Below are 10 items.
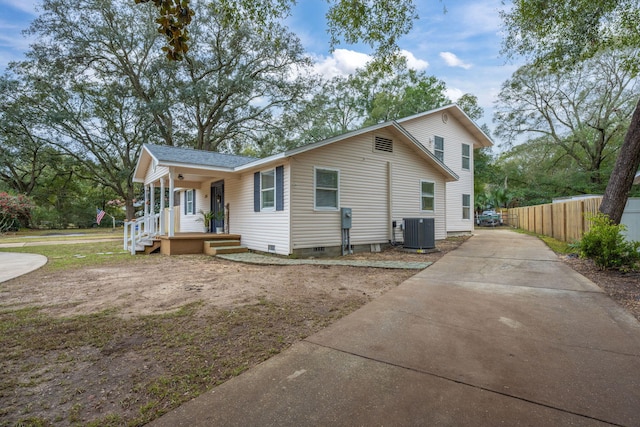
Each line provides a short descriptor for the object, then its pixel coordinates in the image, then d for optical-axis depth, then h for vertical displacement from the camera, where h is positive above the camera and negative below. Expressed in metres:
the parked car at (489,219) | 27.61 -0.42
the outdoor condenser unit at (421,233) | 9.97 -0.58
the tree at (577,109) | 20.08 +7.55
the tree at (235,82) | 20.81 +9.47
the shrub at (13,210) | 20.50 +0.57
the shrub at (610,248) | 6.10 -0.68
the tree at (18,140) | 20.44 +5.52
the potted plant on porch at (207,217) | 12.45 -0.03
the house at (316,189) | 8.86 +0.90
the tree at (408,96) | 24.23 +9.54
